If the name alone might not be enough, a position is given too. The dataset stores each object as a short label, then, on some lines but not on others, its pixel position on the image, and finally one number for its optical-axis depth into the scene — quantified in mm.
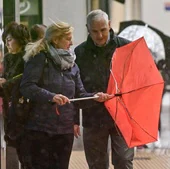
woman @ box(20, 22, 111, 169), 12195
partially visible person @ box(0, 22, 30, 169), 13466
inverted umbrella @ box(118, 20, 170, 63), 17586
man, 12947
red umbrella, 12987
